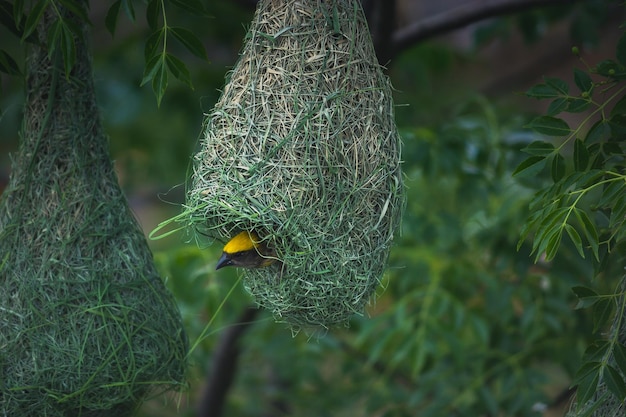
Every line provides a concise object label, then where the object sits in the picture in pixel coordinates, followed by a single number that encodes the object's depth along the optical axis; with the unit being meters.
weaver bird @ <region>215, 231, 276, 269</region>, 5.04
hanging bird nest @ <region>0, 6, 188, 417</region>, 5.11
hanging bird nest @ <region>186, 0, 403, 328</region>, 5.04
